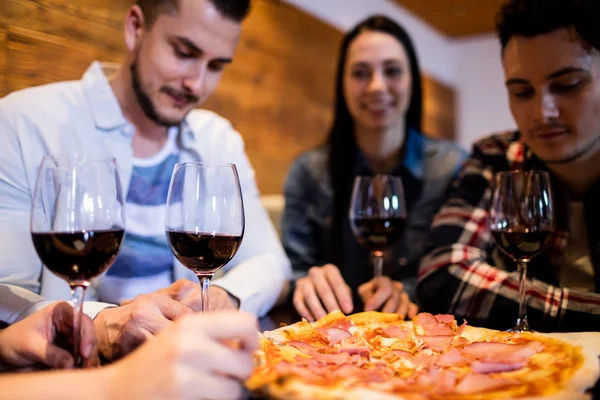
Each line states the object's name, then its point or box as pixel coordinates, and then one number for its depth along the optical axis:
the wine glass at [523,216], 0.97
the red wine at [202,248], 0.80
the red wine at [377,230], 1.27
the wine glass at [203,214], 0.80
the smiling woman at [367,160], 2.06
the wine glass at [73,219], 0.69
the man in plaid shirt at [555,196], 1.12
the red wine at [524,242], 0.98
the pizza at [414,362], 0.55
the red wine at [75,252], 0.69
